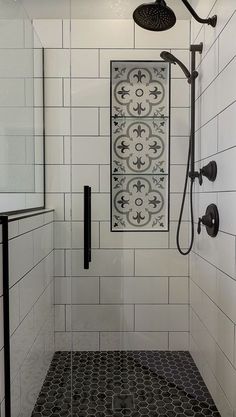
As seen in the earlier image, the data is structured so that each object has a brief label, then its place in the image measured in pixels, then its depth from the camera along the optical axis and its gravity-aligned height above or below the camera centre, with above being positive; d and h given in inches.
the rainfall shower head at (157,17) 54.4 +34.7
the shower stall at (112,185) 63.1 +2.5
